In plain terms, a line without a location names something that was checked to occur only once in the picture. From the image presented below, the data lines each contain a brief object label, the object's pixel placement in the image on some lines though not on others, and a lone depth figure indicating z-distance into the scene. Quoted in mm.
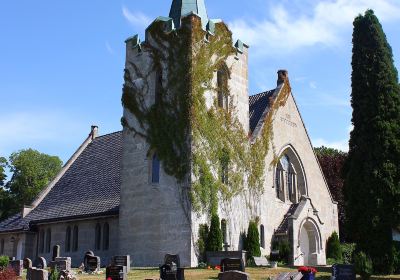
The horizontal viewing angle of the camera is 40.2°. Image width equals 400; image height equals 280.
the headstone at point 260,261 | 28547
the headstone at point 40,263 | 27591
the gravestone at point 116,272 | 21250
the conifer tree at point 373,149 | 24516
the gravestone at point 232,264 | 22109
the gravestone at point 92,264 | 26562
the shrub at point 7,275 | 20162
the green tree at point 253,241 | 30328
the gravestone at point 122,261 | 25508
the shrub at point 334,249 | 36844
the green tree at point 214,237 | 28328
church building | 29547
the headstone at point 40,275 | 20688
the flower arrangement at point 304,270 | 18941
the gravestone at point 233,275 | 17172
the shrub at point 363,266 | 22094
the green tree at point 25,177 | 65125
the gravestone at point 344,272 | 20797
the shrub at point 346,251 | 37753
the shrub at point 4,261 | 26378
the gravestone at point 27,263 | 28305
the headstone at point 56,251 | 32156
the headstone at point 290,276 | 18875
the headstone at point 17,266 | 25125
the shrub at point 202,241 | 28281
